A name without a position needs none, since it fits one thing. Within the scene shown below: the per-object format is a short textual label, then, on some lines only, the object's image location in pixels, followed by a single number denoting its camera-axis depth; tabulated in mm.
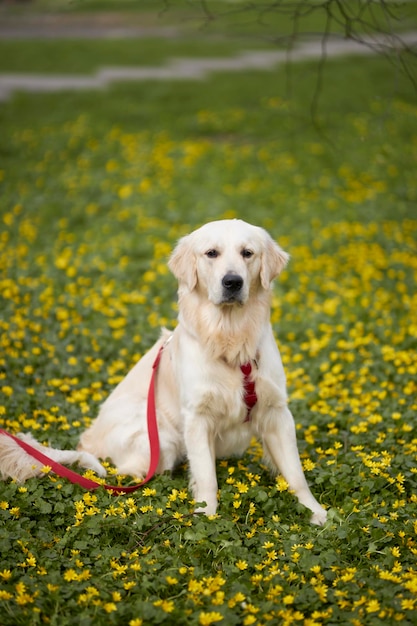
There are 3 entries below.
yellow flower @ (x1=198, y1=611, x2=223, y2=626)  2713
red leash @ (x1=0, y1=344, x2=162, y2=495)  3713
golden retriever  3691
